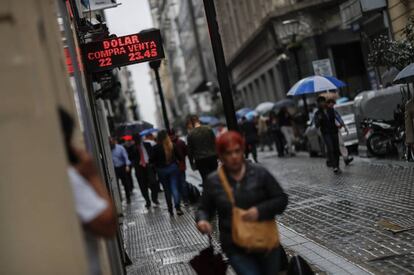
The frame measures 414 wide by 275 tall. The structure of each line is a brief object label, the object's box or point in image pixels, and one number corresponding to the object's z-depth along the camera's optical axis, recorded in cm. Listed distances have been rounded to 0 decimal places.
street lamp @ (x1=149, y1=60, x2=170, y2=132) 1760
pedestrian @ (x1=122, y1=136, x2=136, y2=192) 1960
